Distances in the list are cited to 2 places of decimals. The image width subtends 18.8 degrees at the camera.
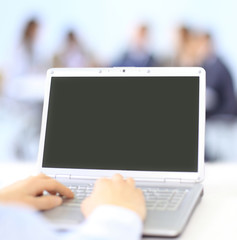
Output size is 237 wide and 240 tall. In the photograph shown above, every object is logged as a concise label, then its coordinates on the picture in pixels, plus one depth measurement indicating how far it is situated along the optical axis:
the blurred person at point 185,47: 6.61
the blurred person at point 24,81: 6.53
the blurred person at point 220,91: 6.09
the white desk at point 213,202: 1.09
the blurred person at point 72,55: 6.90
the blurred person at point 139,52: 6.98
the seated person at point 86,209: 0.75
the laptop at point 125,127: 1.48
